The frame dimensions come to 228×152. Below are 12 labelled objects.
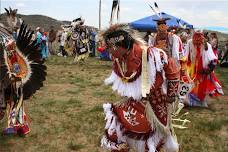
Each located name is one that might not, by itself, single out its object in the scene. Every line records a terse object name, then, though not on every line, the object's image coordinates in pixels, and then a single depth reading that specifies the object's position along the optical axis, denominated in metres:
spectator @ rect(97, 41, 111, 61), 17.59
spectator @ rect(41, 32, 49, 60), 16.81
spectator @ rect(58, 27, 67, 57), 18.28
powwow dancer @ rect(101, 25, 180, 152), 3.66
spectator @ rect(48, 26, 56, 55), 20.39
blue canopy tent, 16.75
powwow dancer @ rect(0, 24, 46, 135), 5.04
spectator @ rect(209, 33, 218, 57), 14.91
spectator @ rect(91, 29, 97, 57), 19.09
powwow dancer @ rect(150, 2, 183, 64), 6.58
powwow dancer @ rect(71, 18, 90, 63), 14.27
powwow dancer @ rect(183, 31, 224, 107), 7.27
